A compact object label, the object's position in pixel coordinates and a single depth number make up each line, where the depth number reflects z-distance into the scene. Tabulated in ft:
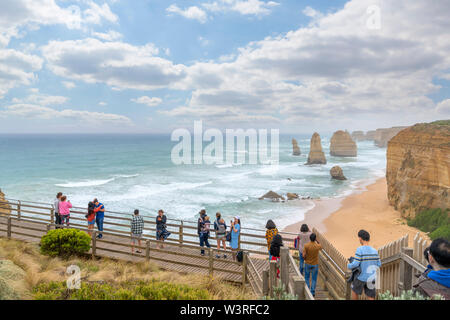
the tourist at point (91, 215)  36.17
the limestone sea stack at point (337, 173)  161.10
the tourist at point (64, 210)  36.81
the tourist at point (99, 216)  36.32
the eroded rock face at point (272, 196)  111.66
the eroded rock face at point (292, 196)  114.14
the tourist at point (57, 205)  36.94
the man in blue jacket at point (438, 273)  11.55
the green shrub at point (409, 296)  10.81
